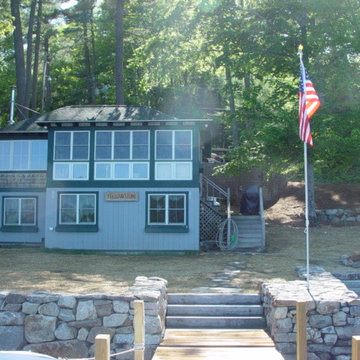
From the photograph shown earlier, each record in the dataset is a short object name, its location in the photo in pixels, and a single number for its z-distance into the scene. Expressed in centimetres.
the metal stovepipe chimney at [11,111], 2436
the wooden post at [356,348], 499
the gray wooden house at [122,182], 1838
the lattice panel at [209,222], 2019
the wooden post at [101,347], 541
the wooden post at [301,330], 697
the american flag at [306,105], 1038
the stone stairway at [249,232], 1908
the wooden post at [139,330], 634
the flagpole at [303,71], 1062
